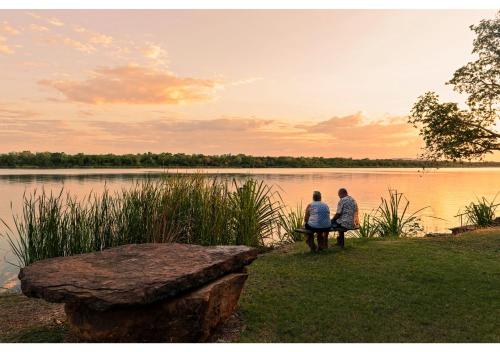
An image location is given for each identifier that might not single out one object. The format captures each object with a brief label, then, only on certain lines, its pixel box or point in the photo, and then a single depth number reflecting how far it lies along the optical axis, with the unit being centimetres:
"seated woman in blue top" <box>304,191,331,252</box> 1027
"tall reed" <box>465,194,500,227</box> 1722
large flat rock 513
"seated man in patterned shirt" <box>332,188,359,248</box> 1060
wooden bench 1048
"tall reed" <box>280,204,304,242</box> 1484
